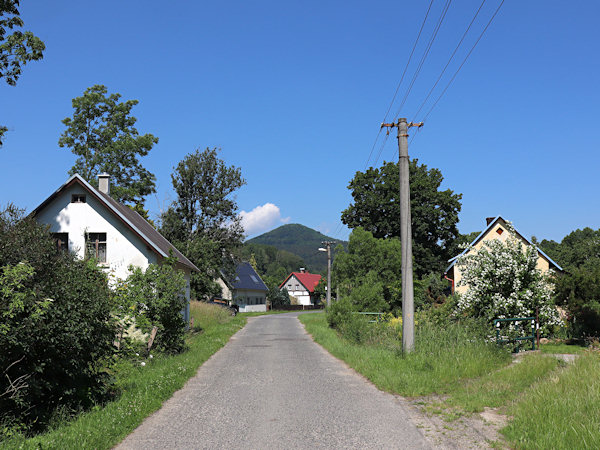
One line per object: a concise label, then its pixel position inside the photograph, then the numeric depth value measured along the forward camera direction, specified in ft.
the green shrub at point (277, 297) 281.54
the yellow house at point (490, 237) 109.70
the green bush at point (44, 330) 20.70
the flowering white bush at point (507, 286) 53.93
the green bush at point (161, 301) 51.85
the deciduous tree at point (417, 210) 165.99
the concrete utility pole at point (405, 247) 44.29
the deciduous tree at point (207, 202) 150.30
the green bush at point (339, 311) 83.30
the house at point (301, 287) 350.02
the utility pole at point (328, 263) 137.18
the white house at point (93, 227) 77.56
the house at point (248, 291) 213.25
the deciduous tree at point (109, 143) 131.85
